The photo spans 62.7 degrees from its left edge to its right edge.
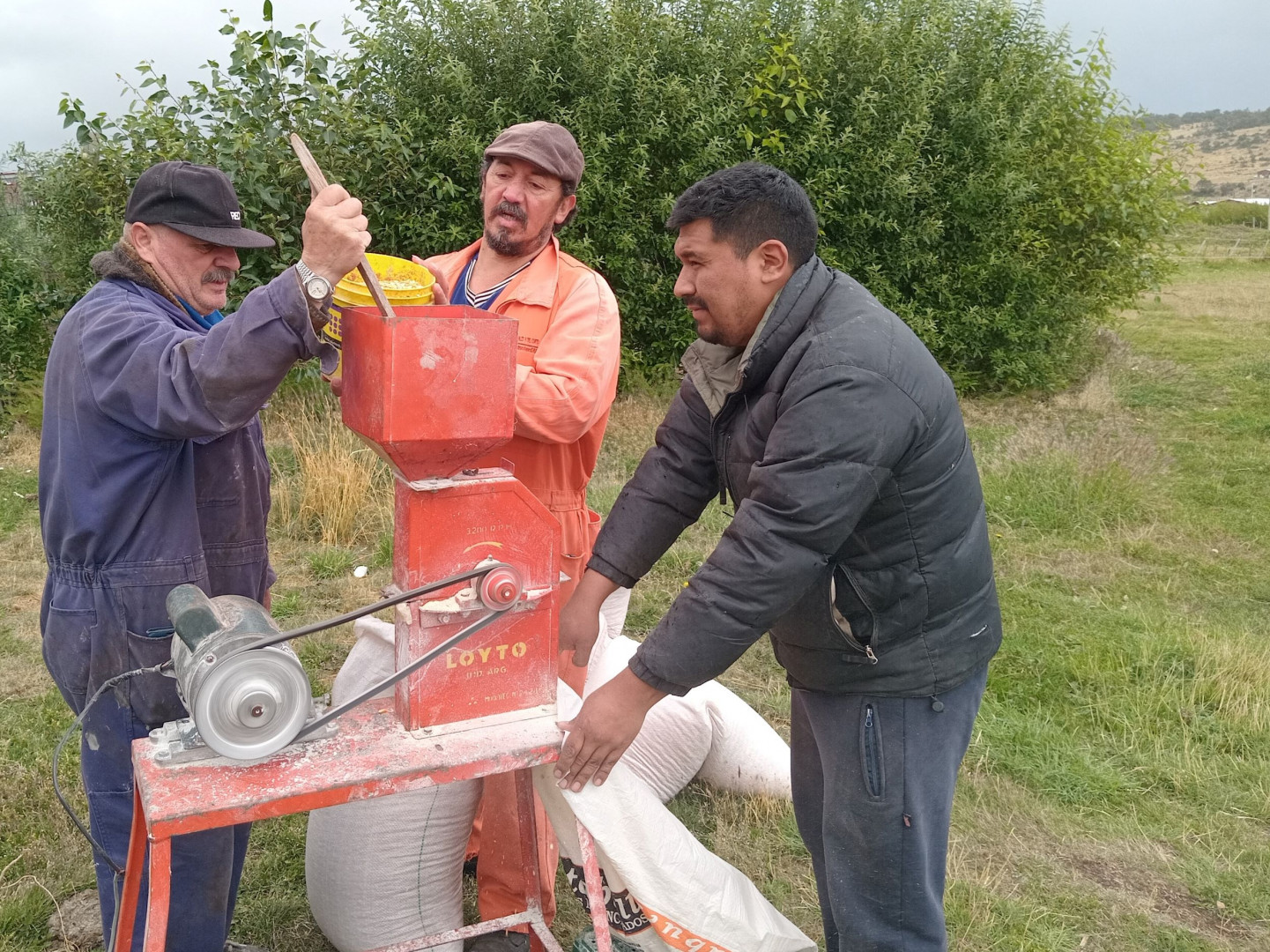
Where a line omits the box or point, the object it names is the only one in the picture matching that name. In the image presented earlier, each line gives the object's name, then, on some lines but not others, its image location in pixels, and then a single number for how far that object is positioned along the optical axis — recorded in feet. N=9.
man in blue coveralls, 6.53
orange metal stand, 6.10
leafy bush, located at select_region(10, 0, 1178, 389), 25.46
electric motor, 6.16
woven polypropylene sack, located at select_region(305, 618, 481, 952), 9.25
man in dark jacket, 6.82
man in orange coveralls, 9.61
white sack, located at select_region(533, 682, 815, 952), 7.54
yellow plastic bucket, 7.35
